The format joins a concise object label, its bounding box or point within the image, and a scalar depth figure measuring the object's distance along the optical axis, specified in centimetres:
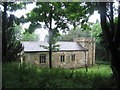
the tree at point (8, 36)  961
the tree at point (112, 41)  550
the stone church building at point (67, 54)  2175
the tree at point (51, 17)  1027
